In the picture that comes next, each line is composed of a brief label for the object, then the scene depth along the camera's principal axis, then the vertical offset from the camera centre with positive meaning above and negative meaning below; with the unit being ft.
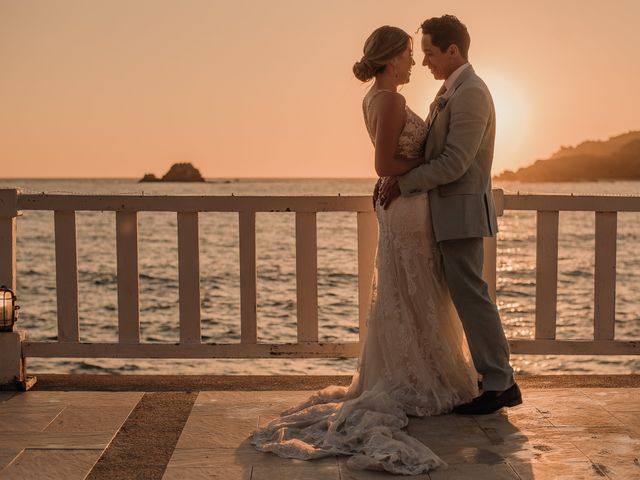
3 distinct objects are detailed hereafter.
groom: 12.52 -0.12
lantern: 14.70 -2.05
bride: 12.58 -1.83
